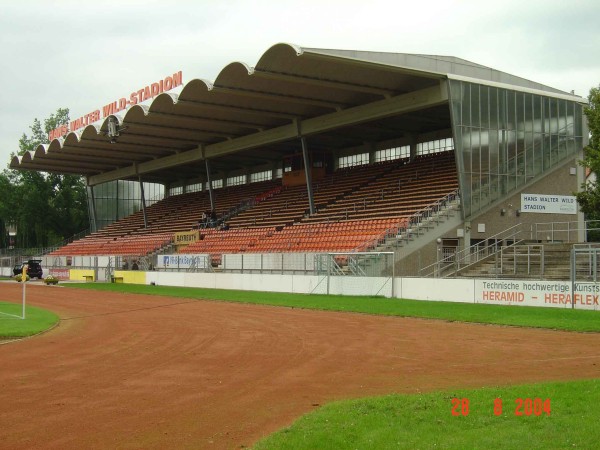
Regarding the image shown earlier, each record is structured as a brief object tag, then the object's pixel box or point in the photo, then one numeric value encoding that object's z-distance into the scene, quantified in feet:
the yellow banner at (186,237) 184.34
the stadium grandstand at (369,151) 123.65
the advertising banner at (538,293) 78.33
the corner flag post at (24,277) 69.34
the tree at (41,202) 286.05
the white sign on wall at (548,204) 133.90
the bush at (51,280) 169.07
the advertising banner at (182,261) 150.10
